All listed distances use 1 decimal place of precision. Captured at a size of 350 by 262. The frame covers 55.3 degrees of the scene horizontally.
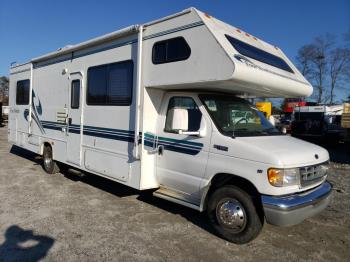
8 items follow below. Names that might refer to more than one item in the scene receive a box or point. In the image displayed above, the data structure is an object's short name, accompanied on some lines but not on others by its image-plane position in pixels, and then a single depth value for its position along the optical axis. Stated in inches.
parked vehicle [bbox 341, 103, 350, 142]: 604.1
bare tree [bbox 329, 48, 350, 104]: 1929.1
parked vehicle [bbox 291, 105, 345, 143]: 777.6
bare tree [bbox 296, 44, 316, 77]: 1936.5
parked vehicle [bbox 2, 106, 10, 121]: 1356.1
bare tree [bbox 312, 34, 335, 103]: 1929.1
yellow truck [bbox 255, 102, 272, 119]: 809.2
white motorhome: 174.7
